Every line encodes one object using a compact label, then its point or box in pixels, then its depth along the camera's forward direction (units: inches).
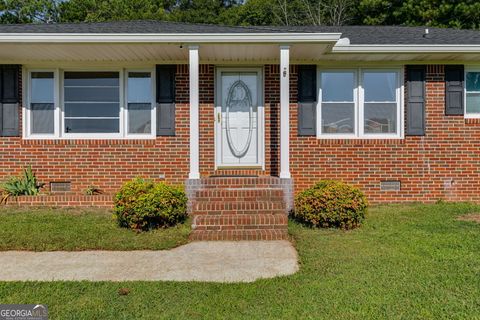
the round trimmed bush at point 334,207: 226.1
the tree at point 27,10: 1015.0
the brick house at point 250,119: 302.7
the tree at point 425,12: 749.3
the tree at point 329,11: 971.3
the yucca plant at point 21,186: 284.0
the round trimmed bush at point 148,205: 221.2
